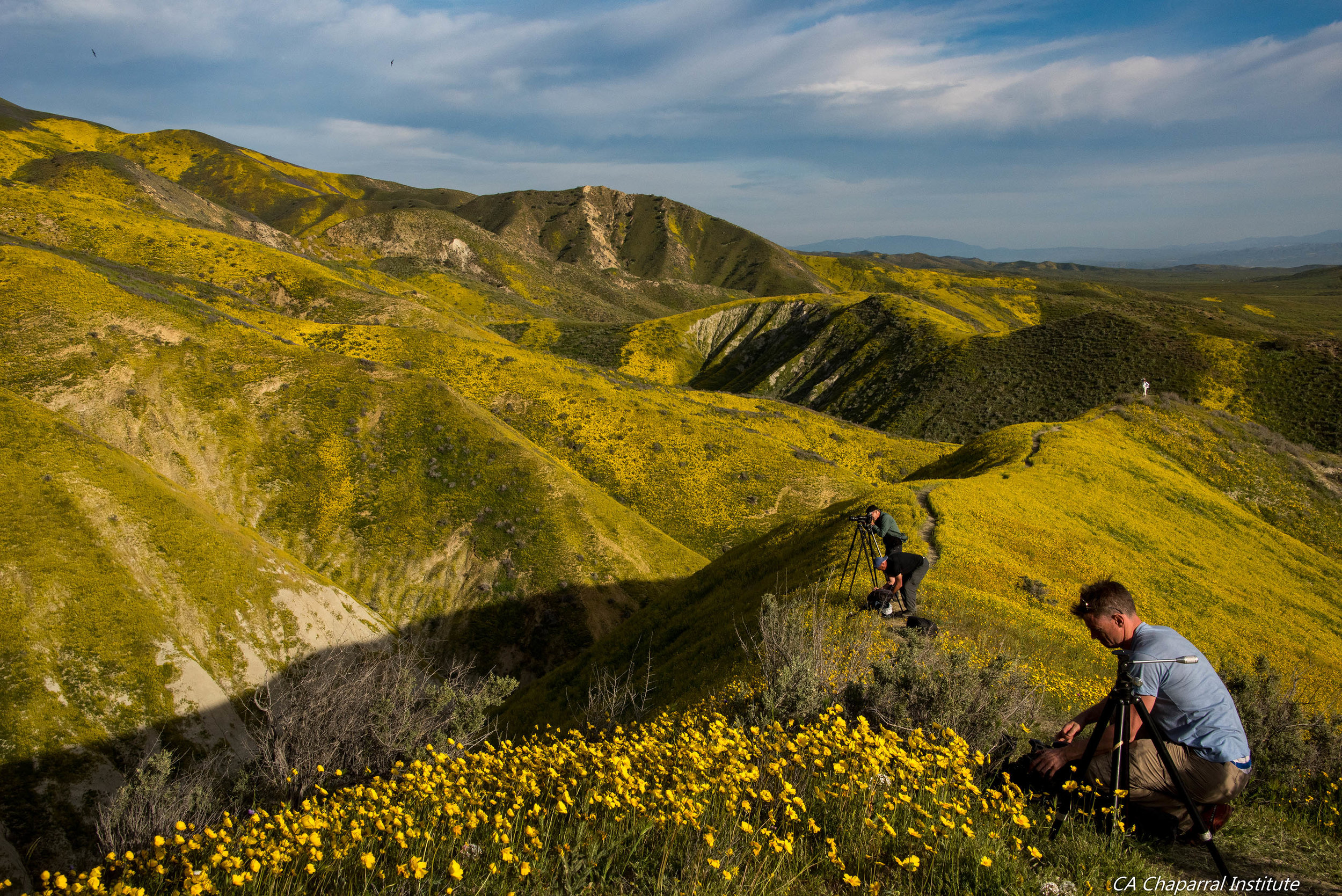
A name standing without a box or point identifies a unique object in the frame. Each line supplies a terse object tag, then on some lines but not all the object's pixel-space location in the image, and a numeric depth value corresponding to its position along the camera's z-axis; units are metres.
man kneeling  6.35
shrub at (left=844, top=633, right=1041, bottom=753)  8.70
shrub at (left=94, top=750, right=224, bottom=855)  12.92
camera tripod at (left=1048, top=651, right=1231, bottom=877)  5.54
